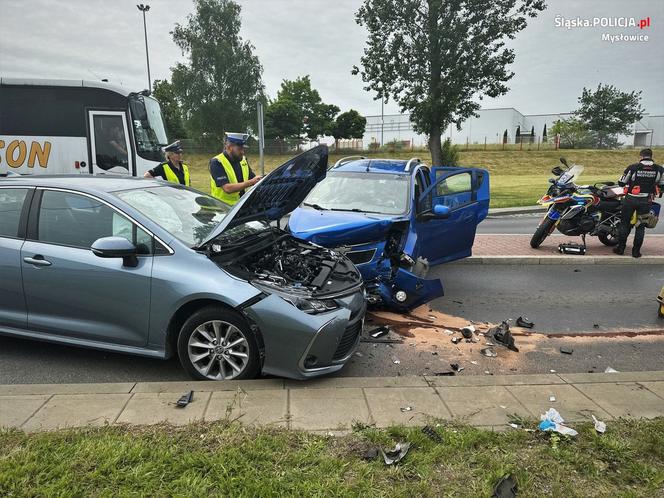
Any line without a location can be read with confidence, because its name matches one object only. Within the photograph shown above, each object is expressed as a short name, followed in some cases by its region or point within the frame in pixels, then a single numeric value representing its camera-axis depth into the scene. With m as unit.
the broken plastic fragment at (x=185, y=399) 3.07
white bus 11.84
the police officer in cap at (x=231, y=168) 6.12
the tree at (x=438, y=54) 23.81
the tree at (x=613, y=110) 63.84
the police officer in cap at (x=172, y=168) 6.31
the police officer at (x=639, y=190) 8.30
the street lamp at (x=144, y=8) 39.16
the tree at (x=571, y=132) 55.84
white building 70.62
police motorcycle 8.76
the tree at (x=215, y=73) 47.03
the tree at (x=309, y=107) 57.47
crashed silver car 3.42
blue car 4.98
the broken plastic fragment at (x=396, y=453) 2.53
